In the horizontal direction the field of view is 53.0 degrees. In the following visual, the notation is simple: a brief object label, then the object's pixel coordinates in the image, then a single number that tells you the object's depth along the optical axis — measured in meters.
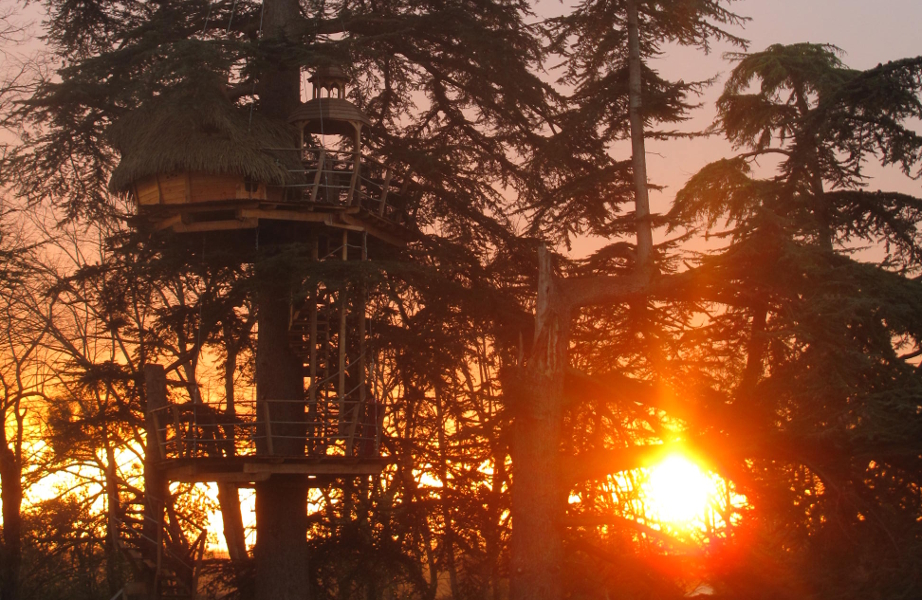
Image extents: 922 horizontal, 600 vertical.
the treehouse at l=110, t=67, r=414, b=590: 14.32
